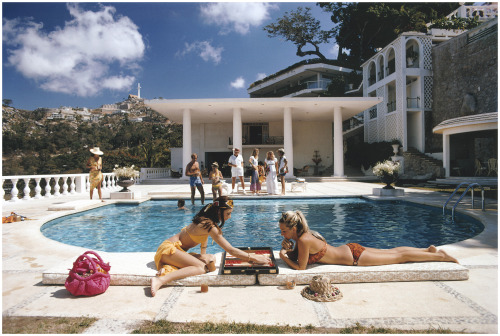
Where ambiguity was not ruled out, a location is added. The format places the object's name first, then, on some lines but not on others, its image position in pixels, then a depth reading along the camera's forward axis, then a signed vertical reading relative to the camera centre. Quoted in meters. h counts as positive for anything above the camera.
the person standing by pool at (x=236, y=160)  10.98 +0.28
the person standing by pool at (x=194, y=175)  8.76 -0.22
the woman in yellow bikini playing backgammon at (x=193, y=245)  2.95 -0.82
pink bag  2.66 -0.99
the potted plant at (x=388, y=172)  10.12 -0.23
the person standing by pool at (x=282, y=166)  10.37 +0.03
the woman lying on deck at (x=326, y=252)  2.97 -0.94
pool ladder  6.90 -1.12
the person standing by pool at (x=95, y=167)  9.28 +0.07
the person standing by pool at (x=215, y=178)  9.02 -0.32
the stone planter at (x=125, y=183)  10.39 -0.50
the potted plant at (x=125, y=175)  10.46 -0.22
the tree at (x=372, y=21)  30.27 +16.44
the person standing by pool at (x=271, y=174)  10.69 -0.26
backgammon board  2.95 -1.03
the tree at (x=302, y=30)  41.25 +19.45
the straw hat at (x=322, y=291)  2.55 -1.11
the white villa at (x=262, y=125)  18.52 +3.42
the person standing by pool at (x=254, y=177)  10.55 -0.37
